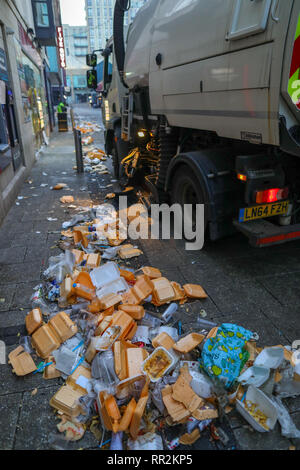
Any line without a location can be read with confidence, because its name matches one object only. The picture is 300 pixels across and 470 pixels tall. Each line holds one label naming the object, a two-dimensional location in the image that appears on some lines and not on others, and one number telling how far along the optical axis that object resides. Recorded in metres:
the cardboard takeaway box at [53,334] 2.45
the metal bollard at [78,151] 8.30
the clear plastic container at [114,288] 3.03
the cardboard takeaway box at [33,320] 2.63
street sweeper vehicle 2.39
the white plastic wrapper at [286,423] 1.83
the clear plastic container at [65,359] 2.28
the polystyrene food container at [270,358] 2.17
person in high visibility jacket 19.78
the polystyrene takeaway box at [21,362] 2.29
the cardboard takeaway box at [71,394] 1.98
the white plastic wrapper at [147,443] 1.79
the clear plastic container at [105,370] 2.17
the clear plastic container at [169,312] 2.80
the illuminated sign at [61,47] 22.04
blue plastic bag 2.11
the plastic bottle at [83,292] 2.96
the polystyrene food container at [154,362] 2.16
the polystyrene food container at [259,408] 1.86
